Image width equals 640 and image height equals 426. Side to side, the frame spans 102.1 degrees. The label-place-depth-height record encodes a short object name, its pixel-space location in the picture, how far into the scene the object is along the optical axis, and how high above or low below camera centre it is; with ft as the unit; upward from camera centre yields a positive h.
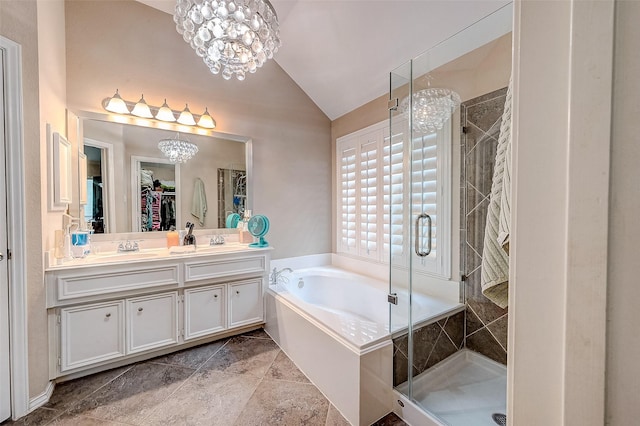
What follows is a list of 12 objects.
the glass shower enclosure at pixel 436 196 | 6.24 +0.35
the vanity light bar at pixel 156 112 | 7.30 +2.91
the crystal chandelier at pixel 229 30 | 5.12 +3.72
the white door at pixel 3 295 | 4.75 -1.63
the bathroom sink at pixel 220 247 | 7.93 -1.28
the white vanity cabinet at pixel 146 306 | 5.74 -2.56
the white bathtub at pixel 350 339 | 4.97 -3.07
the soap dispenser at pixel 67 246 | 6.18 -0.94
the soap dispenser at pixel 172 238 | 8.02 -0.95
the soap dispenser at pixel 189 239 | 8.16 -0.99
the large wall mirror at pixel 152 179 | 7.23 +0.90
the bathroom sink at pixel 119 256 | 6.30 -1.28
